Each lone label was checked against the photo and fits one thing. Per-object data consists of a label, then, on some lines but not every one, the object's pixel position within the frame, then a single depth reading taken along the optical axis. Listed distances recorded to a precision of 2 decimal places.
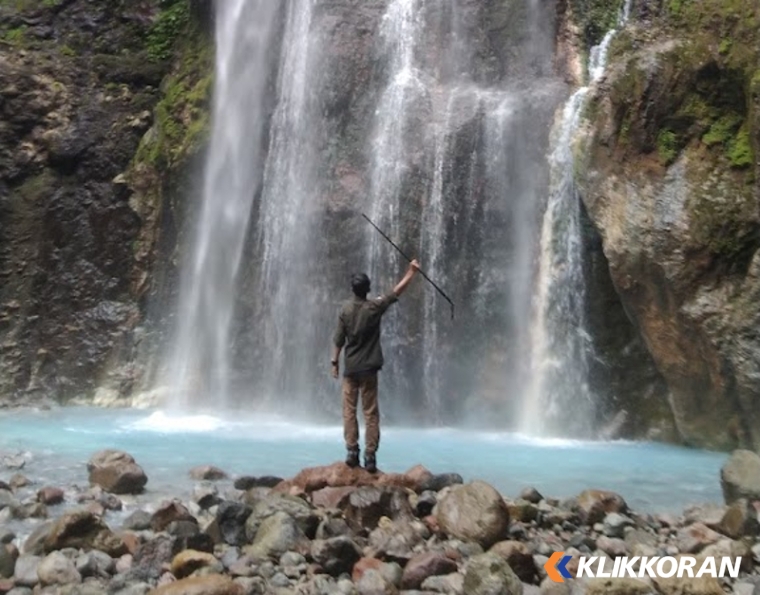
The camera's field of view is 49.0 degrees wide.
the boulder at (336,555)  5.20
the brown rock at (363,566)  5.12
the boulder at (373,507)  5.99
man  7.11
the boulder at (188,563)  5.14
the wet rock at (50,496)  6.84
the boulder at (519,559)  5.14
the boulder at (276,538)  5.43
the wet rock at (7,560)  5.21
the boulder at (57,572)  5.03
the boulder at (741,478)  6.84
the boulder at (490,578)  4.66
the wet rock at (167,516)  6.05
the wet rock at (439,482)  7.09
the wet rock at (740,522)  5.80
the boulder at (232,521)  5.78
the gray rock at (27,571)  5.11
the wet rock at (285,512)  5.79
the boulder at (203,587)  4.57
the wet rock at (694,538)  5.62
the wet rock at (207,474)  8.05
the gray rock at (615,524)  6.09
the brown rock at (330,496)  6.32
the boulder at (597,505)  6.32
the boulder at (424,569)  4.98
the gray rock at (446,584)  4.84
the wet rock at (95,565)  5.16
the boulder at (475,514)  5.59
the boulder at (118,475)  7.30
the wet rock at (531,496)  6.79
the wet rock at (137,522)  6.11
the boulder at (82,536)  5.54
